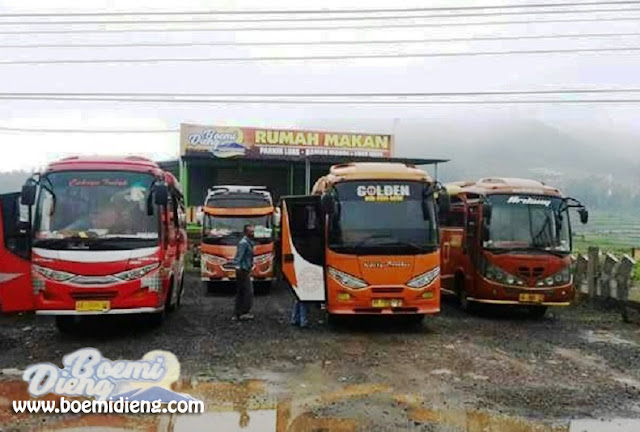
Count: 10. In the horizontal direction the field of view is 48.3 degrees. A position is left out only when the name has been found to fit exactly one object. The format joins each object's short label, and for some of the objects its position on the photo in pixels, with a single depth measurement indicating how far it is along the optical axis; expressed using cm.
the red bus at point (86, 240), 1062
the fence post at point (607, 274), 1639
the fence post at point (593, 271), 1733
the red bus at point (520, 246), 1405
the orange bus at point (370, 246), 1199
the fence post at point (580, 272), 1798
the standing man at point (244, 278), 1326
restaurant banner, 3225
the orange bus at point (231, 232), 1877
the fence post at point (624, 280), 1567
